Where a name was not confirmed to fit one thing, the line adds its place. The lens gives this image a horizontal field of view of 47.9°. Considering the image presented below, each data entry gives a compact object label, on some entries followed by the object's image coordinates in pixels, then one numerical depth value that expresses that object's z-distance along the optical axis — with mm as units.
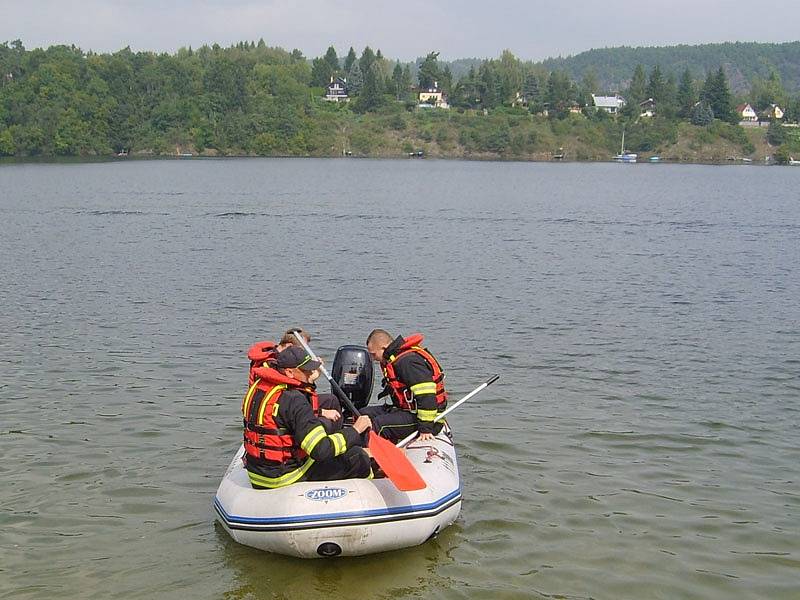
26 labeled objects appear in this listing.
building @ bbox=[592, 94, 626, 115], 173000
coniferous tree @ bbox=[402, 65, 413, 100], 168712
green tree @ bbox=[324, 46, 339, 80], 184825
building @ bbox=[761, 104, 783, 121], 167050
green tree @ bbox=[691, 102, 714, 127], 152375
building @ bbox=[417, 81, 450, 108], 171000
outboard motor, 9938
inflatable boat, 7367
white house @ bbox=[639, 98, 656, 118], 164625
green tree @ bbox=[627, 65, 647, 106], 165750
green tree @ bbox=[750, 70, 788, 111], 173000
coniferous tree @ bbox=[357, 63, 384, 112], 156750
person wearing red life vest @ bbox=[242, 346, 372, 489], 7336
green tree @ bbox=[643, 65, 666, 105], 165125
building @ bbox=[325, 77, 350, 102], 173000
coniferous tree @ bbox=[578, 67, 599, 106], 167125
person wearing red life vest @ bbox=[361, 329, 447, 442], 8844
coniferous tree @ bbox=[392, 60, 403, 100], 167750
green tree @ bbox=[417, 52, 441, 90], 171750
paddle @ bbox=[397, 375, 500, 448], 8852
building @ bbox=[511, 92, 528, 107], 170588
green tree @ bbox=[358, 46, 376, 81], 177000
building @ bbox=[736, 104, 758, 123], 165750
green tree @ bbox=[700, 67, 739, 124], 156500
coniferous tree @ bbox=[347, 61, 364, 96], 172725
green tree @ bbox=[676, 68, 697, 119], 155875
